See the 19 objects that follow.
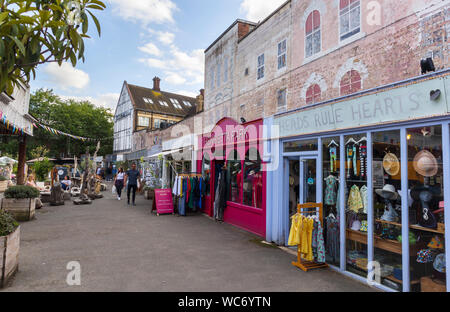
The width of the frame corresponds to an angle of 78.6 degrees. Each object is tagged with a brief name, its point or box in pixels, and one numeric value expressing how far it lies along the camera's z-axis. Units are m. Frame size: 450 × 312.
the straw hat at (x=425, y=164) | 3.64
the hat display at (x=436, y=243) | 3.52
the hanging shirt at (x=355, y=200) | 4.58
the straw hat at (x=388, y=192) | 4.11
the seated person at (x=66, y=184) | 15.34
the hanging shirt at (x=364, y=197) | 4.39
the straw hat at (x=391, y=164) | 4.05
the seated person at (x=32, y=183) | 10.41
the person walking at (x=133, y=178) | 12.18
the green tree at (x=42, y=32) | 2.66
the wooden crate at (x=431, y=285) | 3.41
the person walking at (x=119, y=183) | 14.30
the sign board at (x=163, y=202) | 9.95
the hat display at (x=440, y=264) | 3.49
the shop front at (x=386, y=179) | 3.52
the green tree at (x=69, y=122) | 35.41
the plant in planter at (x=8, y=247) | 3.69
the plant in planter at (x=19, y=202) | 8.08
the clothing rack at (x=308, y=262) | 4.68
